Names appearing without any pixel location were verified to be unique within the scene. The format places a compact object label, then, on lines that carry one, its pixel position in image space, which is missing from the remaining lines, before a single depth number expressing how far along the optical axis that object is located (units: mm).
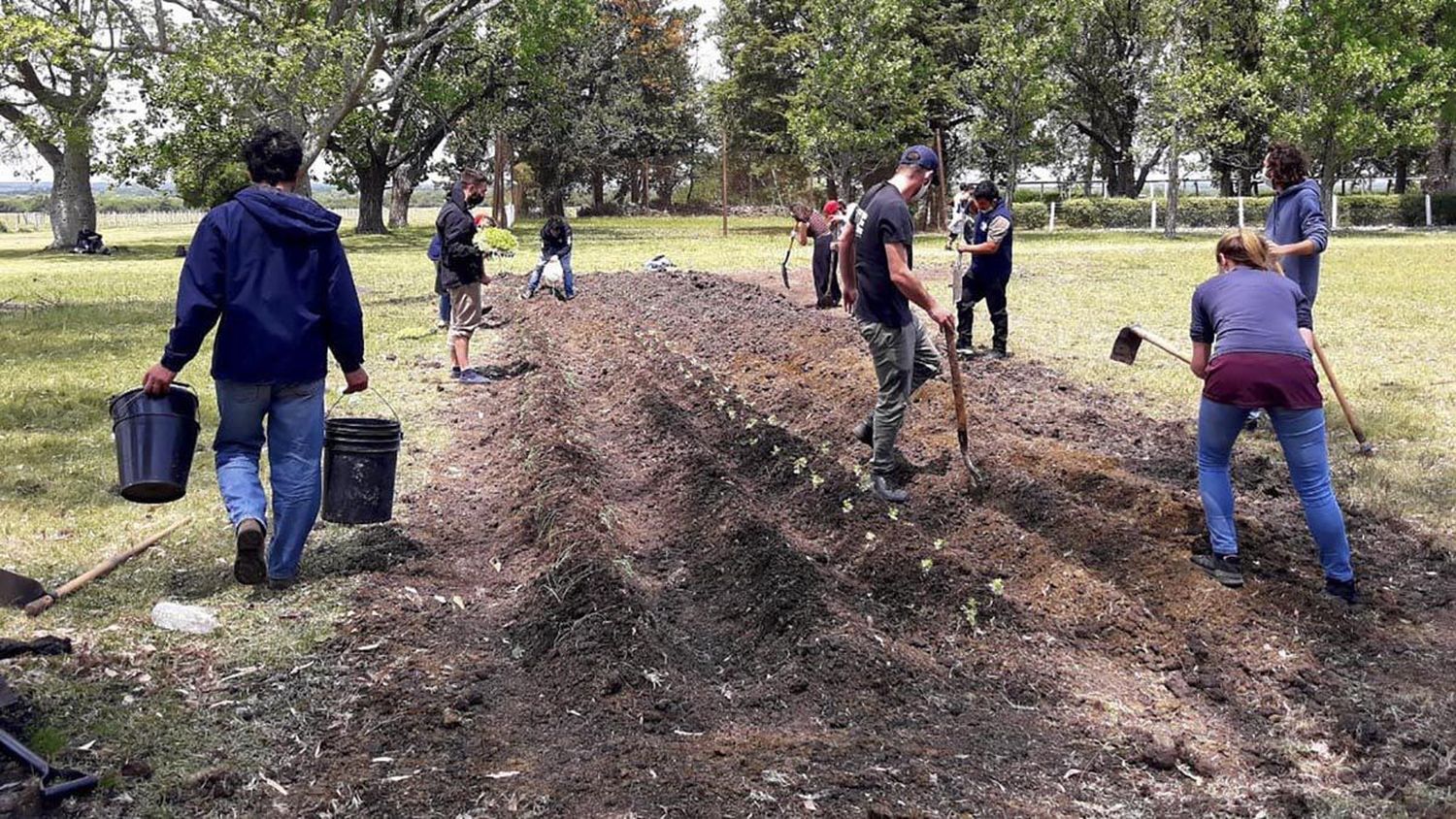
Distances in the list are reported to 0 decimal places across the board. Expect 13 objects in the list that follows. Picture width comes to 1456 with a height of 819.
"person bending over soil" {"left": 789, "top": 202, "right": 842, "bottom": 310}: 16688
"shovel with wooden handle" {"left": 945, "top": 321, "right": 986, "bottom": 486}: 7336
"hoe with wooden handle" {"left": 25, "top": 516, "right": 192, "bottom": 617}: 5332
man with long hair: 7832
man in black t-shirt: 6898
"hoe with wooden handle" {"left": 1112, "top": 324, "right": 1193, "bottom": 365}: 7043
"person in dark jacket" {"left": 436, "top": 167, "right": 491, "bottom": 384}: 10898
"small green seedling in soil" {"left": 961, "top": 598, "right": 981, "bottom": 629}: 5434
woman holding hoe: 5457
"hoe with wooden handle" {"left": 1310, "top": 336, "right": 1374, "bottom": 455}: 7969
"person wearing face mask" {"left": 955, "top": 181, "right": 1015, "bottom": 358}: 11117
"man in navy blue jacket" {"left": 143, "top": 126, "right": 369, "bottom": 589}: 5348
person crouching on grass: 17425
